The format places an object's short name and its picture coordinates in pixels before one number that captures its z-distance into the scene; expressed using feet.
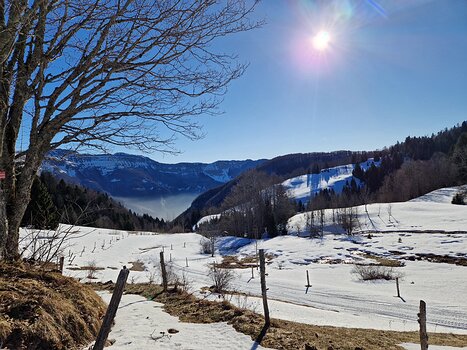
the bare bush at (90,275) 70.00
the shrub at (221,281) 65.21
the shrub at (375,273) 100.32
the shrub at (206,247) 201.29
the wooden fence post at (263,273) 23.44
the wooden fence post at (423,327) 17.27
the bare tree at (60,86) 17.90
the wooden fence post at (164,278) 40.38
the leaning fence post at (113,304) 10.46
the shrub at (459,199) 252.62
